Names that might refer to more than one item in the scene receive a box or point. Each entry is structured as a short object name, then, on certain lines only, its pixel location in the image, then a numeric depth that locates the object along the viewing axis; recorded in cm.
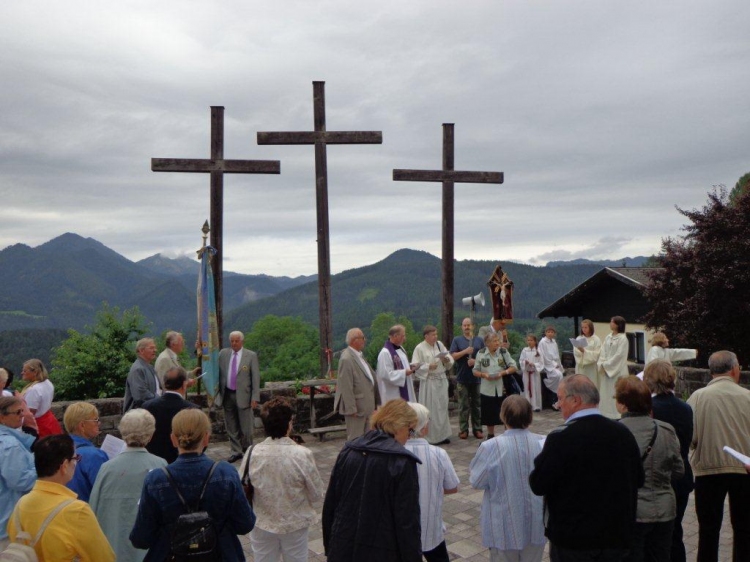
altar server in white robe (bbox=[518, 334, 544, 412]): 1221
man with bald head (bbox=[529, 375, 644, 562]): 315
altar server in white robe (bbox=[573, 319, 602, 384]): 1062
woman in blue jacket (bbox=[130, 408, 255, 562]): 300
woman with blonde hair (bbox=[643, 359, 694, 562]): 415
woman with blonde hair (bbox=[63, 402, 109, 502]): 362
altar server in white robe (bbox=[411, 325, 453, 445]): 953
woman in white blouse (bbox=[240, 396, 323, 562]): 362
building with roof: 1988
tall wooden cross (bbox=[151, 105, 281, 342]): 1013
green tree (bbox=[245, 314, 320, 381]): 6594
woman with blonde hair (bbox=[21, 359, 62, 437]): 613
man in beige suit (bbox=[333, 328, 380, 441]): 782
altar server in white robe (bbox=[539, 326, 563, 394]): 1247
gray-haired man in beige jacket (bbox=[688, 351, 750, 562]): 436
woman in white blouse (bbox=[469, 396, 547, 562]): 365
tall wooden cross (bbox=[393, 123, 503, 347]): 1173
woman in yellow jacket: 268
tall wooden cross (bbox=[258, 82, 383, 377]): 1075
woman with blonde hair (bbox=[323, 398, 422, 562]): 300
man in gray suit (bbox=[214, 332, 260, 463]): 866
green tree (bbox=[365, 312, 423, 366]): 7651
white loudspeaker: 1043
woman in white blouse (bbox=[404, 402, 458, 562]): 366
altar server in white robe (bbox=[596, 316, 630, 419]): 976
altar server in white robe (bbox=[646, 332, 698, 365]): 848
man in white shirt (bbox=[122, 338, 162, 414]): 625
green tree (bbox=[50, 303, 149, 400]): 1242
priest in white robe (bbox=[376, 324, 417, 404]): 857
